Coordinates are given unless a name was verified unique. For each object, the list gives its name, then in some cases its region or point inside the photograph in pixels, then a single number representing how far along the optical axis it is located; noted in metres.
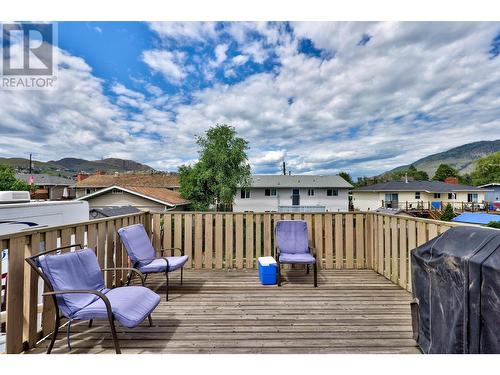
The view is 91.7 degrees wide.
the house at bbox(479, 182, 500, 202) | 29.08
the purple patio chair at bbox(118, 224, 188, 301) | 3.07
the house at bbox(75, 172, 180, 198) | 24.96
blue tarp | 11.70
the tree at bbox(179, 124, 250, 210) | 18.98
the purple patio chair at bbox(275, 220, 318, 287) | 3.92
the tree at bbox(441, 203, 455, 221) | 18.02
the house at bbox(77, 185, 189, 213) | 17.27
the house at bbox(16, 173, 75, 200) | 29.47
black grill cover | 1.34
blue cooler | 3.47
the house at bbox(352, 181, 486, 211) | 25.94
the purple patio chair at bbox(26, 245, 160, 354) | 1.81
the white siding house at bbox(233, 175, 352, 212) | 24.37
